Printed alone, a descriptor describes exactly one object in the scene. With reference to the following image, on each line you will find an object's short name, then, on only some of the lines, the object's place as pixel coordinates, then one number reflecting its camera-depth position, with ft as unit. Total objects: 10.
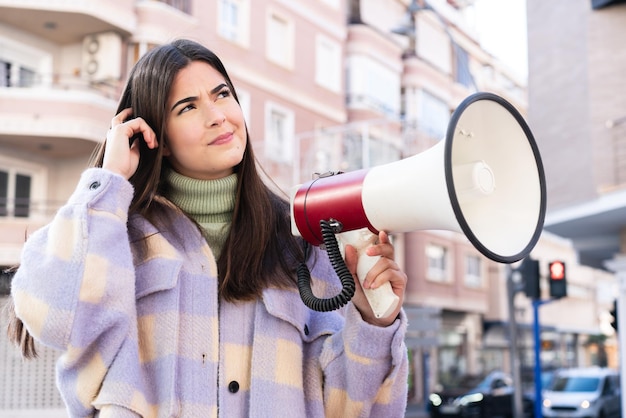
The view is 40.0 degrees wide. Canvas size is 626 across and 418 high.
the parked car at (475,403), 61.16
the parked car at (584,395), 57.82
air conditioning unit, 55.36
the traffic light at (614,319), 45.57
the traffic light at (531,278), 40.57
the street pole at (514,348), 43.83
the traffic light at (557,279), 40.36
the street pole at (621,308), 40.60
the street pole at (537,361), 39.19
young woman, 6.17
